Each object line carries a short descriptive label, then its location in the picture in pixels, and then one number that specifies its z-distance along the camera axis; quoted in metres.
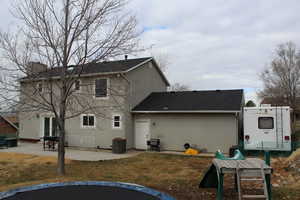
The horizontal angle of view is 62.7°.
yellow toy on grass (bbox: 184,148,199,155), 14.52
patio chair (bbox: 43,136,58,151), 16.23
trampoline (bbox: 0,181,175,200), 4.34
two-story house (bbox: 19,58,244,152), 14.99
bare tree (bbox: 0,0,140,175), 8.46
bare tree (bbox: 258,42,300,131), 29.76
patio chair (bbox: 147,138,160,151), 15.83
